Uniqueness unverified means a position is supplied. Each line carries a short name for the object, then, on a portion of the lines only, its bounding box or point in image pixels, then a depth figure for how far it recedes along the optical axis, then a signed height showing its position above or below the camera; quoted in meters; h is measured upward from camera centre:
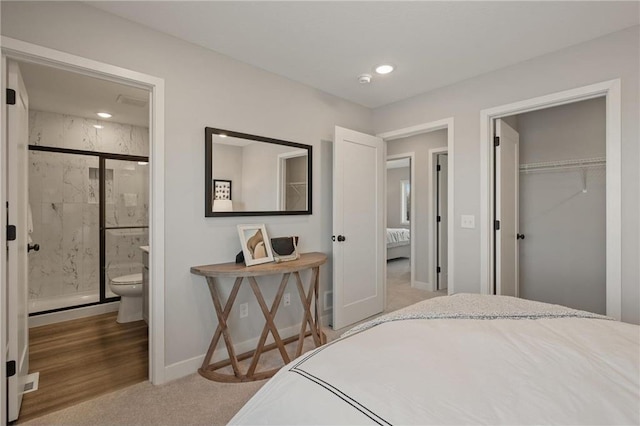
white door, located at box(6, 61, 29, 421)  1.73 -0.16
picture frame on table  2.43 -0.24
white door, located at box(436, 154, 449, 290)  4.71 -0.10
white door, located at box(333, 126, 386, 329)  3.11 -0.14
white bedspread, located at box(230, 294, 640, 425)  0.78 -0.48
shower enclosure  3.67 -0.12
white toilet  3.33 -0.89
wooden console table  2.22 -0.72
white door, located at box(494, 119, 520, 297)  2.85 +0.04
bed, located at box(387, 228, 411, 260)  7.15 -0.69
